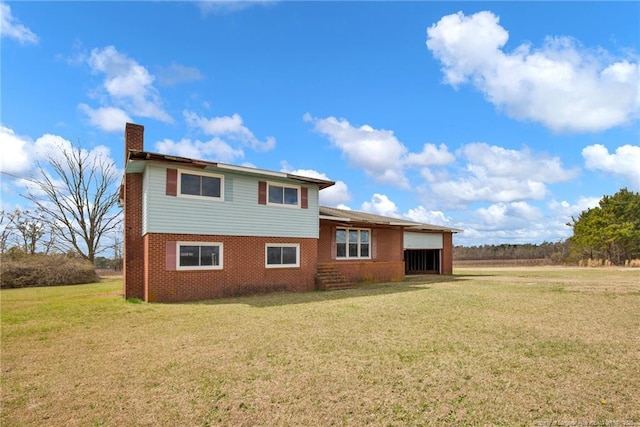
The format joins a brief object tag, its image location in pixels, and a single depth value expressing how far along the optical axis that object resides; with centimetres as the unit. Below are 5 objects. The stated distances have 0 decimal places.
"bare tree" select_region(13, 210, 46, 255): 2916
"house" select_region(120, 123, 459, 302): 1256
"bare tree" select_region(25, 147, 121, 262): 3123
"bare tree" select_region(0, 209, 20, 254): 2832
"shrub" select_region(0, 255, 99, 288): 2197
